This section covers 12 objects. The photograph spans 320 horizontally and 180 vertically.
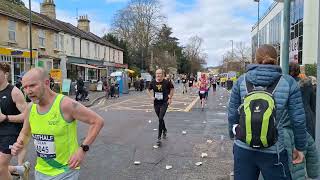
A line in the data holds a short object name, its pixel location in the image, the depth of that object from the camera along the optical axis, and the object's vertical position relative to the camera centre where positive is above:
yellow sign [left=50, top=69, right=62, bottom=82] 17.96 +0.52
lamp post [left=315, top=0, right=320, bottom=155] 2.77 -0.39
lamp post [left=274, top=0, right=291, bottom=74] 3.70 +0.71
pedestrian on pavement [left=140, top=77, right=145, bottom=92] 29.93 -0.24
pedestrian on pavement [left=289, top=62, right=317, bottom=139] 3.51 -0.19
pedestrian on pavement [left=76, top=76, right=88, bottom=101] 17.03 -0.44
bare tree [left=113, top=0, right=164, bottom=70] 41.17 +8.34
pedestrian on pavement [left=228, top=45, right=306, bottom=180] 2.19 -0.29
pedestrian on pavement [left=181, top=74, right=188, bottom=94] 25.72 -0.42
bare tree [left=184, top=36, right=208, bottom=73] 73.40 +7.12
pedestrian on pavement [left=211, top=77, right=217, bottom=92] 25.13 -0.07
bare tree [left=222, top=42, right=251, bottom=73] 52.44 +5.16
